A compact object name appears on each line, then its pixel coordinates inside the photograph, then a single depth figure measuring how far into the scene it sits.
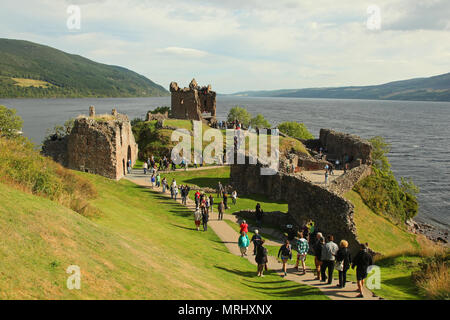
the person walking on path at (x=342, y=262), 11.80
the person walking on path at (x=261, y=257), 13.57
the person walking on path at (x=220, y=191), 30.97
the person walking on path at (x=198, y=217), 21.64
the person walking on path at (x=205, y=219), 21.62
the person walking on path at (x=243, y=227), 18.16
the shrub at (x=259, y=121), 107.39
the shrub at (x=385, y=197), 32.81
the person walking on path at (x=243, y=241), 16.66
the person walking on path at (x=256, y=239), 16.08
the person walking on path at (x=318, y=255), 13.16
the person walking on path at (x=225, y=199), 27.62
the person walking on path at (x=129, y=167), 39.05
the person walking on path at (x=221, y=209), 24.92
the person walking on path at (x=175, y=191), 28.86
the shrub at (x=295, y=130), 82.00
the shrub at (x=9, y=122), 56.80
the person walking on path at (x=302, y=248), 14.46
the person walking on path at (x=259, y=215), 25.12
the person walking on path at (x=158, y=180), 33.05
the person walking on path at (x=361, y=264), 11.23
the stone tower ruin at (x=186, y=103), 74.56
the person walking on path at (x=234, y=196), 30.09
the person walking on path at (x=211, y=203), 26.60
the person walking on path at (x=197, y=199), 26.02
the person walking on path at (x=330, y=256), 12.47
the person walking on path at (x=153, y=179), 33.33
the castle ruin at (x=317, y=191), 21.62
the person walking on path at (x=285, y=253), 14.01
